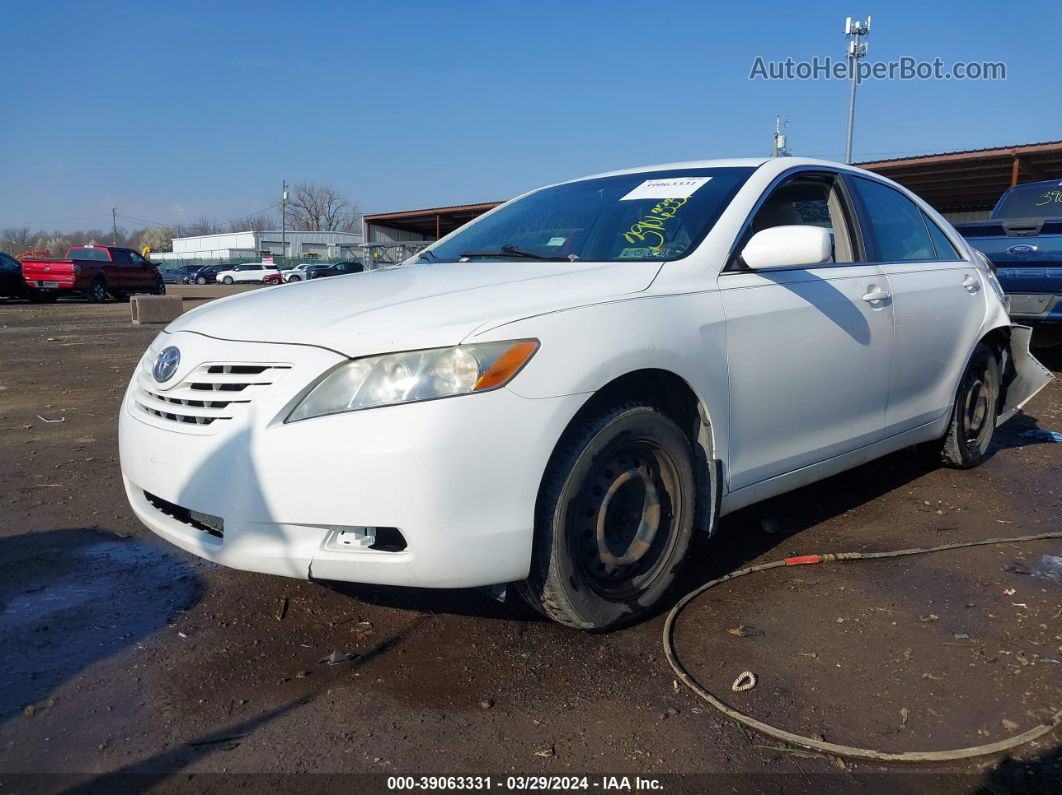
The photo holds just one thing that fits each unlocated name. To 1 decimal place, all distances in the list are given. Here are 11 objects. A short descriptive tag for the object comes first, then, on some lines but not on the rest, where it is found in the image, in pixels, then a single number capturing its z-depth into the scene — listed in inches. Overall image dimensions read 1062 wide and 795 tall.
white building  3471.7
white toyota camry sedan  91.8
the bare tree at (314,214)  4210.1
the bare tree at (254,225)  4979.8
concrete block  607.8
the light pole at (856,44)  1258.0
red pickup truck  906.1
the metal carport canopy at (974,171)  738.2
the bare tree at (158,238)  4901.6
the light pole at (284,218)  3516.2
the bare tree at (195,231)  5246.1
